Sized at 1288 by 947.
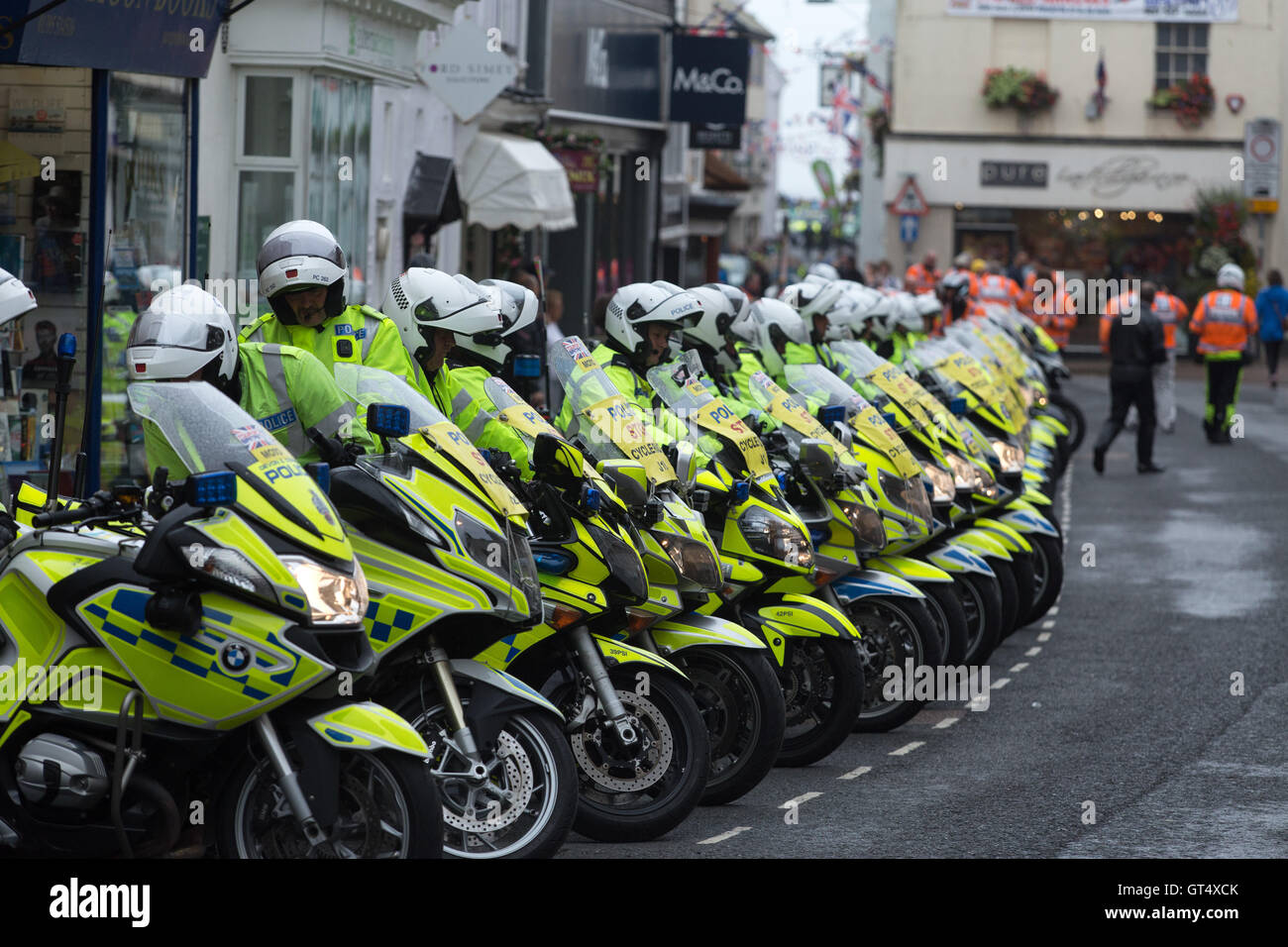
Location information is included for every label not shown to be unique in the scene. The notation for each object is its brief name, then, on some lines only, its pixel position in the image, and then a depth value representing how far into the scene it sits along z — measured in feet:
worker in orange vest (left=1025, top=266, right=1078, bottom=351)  94.27
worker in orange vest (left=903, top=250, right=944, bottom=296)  76.54
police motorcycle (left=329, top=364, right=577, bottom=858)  18.98
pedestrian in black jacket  70.08
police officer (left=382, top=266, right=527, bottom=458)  24.61
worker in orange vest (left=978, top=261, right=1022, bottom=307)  80.28
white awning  72.54
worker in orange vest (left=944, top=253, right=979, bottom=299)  72.84
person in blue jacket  105.40
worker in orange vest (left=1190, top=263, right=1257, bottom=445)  80.28
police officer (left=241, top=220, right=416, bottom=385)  23.52
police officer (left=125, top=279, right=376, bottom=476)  19.06
